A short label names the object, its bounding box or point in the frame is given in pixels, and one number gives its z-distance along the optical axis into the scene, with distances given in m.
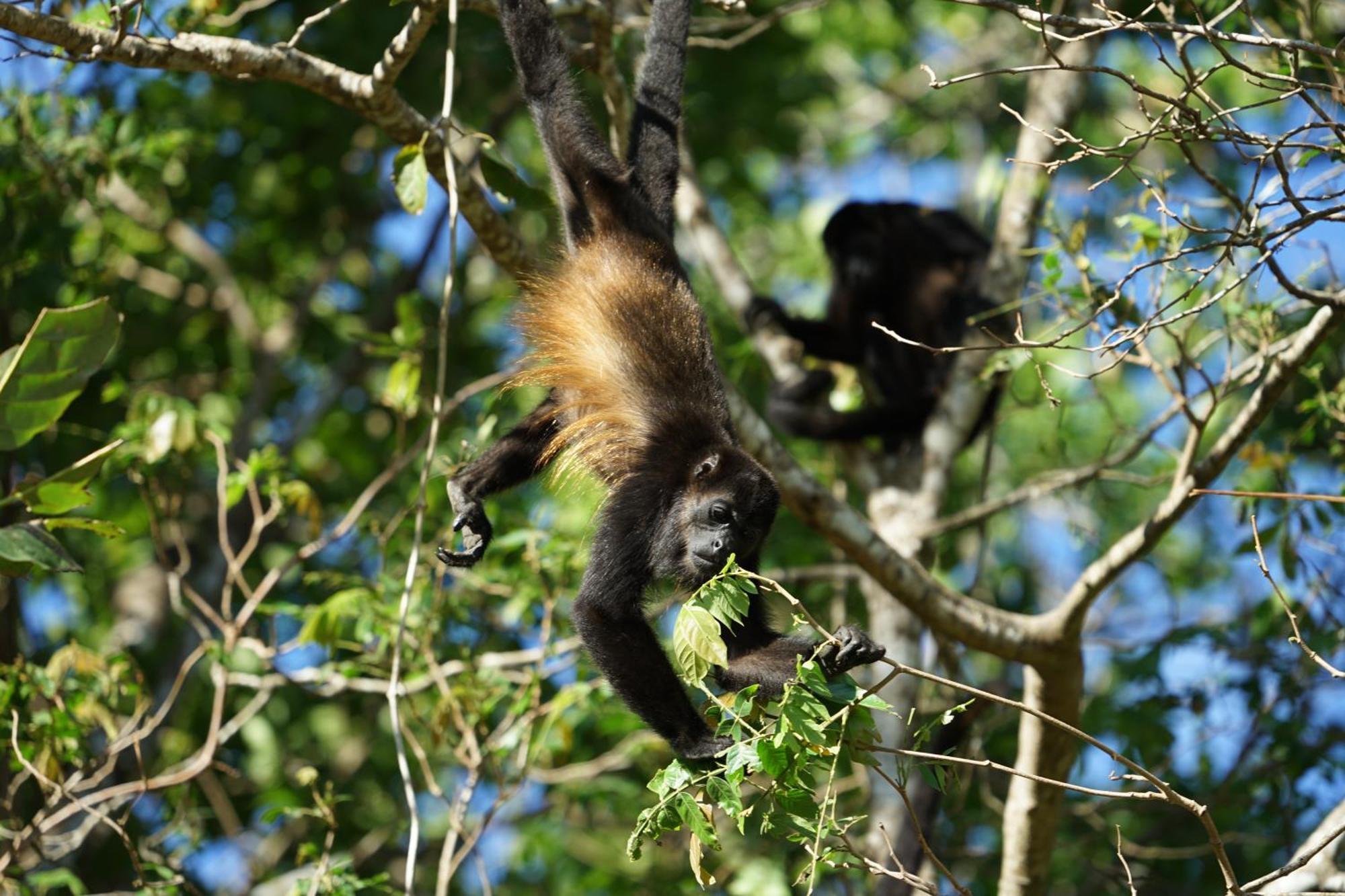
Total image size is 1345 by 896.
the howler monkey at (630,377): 8.48
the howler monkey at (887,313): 13.91
